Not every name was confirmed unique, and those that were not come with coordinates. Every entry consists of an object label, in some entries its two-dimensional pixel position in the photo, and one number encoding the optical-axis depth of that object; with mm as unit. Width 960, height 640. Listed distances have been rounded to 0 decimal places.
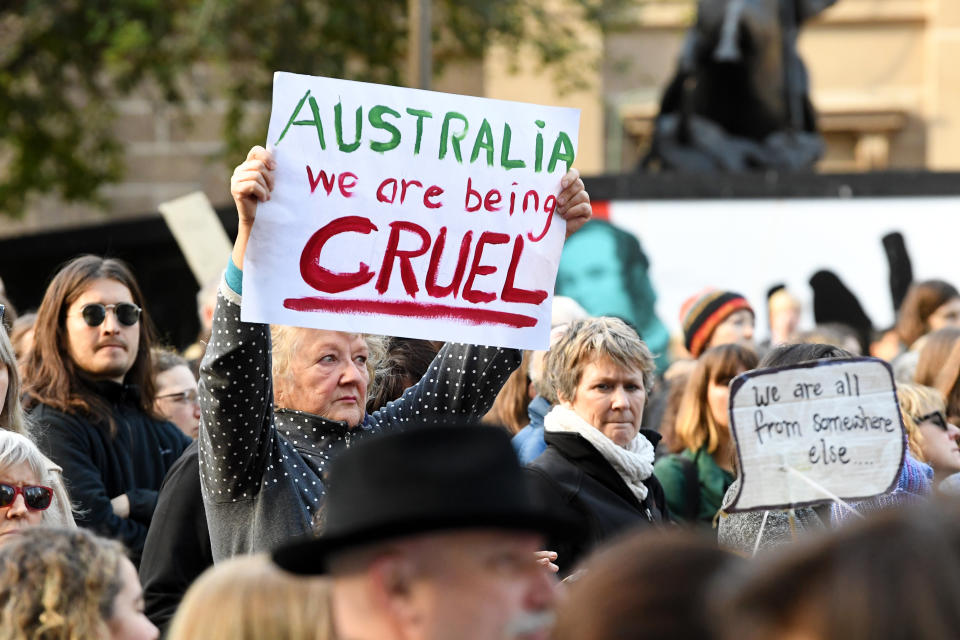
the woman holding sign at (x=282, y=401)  5958
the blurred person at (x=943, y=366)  9906
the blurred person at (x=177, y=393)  10249
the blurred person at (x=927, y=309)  13990
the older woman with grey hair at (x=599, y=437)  7803
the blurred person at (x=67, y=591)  4803
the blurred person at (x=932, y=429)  8762
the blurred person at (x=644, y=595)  3313
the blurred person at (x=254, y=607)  4177
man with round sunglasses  8633
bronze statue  22787
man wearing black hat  3666
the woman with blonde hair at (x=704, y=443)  9684
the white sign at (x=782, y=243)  18367
